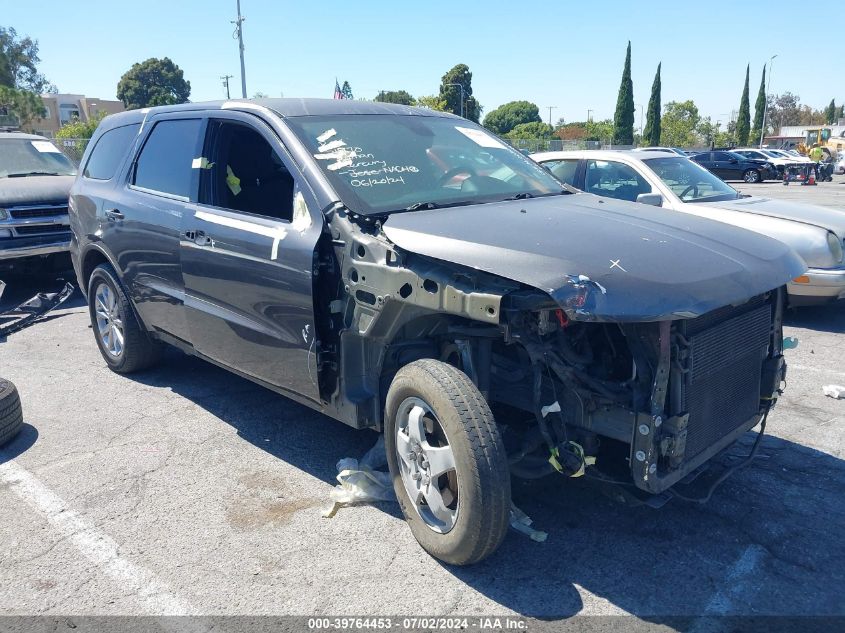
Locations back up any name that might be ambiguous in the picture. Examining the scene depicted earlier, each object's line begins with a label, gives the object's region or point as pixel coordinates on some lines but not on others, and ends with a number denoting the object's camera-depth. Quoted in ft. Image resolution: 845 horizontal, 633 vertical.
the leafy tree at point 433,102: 224.86
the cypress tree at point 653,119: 210.59
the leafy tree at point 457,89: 281.95
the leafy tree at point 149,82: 297.12
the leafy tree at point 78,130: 143.13
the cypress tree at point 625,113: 201.77
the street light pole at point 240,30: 101.55
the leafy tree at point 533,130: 305.94
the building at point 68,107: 271.08
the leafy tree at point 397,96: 278.36
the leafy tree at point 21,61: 231.71
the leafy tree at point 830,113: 334.73
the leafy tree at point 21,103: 181.57
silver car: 21.74
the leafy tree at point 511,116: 388.98
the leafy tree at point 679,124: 213.87
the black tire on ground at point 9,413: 14.48
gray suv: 9.20
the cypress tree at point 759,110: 241.76
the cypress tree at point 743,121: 232.98
